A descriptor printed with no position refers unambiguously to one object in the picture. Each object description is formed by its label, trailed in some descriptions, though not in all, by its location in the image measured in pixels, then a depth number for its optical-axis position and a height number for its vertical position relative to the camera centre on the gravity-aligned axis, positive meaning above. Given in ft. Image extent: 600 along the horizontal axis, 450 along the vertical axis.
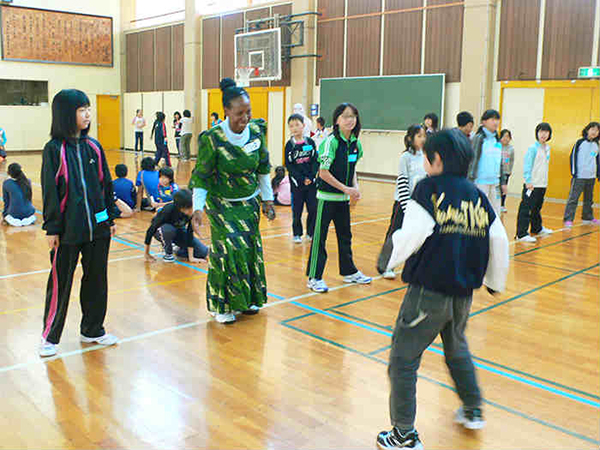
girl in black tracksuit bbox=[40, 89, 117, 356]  11.06 -1.45
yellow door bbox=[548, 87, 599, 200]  36.42 +1.28
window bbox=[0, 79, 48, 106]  68.33 +4.70
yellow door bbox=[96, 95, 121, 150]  76.07 +1.63
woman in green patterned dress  13.15 -1.43
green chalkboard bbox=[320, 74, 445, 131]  43.45 +3.22
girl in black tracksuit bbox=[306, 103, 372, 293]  15.97 -1.30
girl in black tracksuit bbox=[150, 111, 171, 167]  52.29 -0.47
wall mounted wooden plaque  66.13 +11.33
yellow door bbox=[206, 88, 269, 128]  57.16 +3.38
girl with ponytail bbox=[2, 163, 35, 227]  25.89 -2.97
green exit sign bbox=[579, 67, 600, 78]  35.47 +4.21
